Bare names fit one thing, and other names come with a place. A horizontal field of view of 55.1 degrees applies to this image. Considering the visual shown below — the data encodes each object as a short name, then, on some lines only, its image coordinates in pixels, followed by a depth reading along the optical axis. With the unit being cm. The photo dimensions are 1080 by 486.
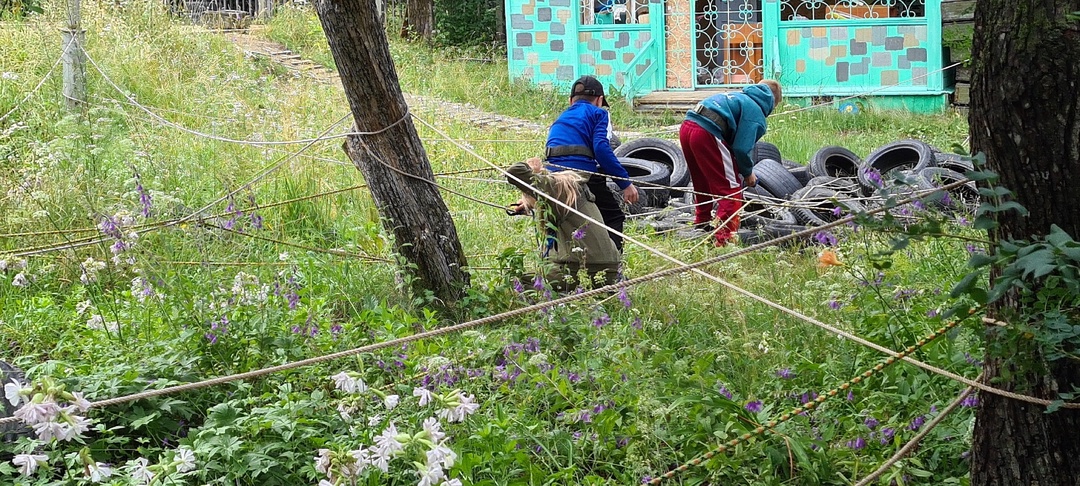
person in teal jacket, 769
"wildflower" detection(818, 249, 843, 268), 563
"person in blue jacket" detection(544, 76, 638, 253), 664
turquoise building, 1499
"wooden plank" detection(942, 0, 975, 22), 1486
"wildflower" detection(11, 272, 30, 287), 452
